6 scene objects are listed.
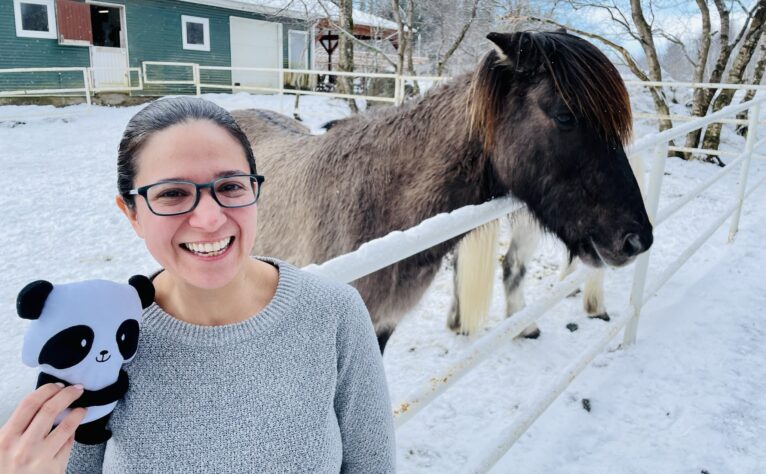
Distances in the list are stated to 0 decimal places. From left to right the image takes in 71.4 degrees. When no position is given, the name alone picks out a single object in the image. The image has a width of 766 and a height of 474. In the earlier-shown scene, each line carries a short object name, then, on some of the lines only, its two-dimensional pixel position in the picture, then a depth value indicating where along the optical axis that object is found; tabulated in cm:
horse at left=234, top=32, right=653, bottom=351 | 203
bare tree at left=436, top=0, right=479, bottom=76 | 1462
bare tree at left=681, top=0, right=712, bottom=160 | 1070
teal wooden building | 1490
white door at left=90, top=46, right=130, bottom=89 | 1622
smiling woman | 88
